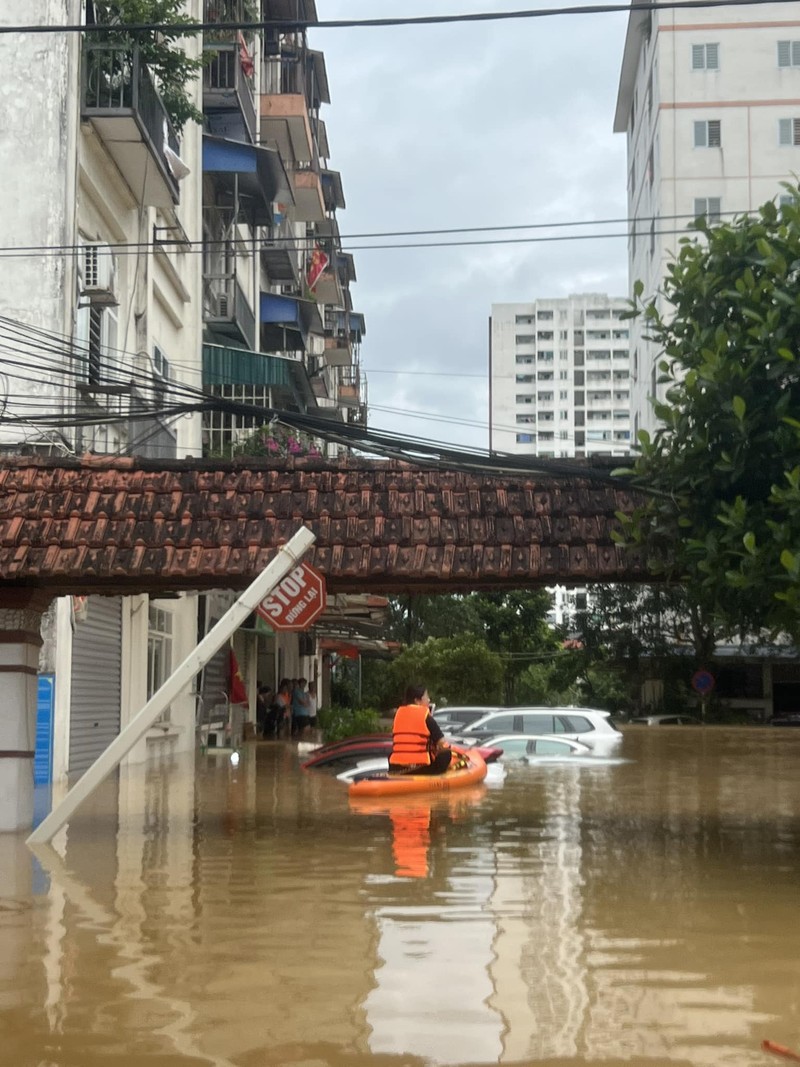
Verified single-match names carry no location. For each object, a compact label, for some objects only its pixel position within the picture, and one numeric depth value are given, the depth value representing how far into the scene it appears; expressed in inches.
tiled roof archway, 553.0
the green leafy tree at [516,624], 2242.9
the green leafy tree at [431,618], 2159.2
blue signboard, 792.3
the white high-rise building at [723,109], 2327.8
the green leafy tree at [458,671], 1755.7
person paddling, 757.3
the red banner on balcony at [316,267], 1847.9
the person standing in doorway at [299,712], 1519.4
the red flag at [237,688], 1353.3
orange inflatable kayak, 761.6
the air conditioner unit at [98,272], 853.8
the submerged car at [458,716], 1168.8
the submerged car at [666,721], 1793.8
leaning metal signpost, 522.0
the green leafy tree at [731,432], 480.1
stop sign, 538.6
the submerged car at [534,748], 1018.1
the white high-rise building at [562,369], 5152.6
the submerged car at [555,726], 1045.8
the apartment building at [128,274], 821.9
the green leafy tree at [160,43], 863.7
